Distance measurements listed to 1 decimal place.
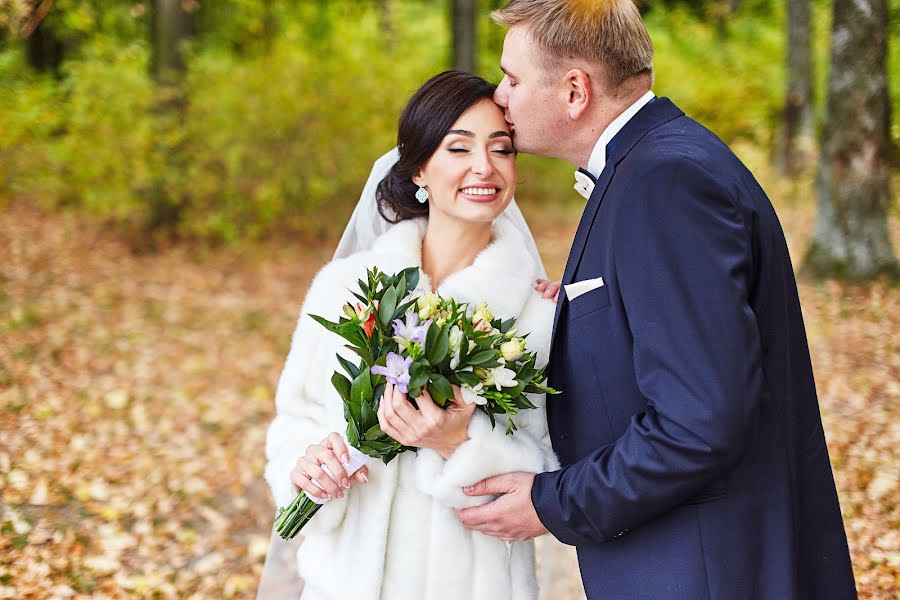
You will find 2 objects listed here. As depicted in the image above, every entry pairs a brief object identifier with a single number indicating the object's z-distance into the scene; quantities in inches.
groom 71.8
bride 96.9
